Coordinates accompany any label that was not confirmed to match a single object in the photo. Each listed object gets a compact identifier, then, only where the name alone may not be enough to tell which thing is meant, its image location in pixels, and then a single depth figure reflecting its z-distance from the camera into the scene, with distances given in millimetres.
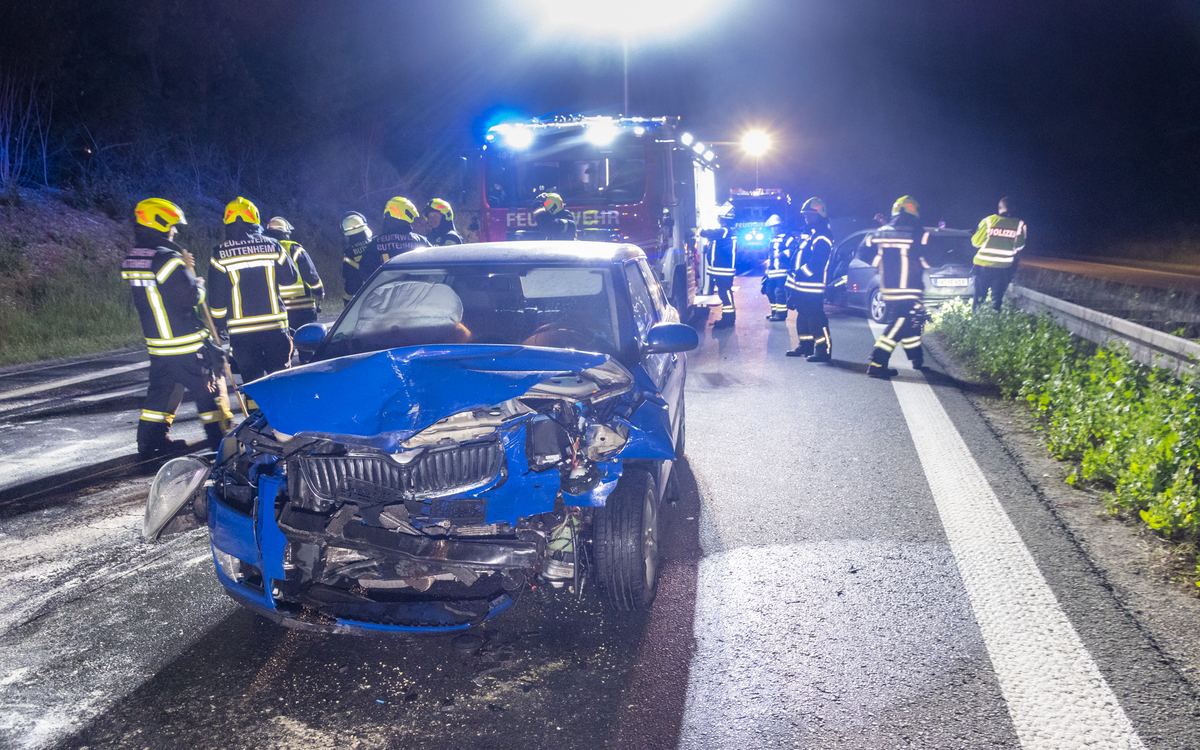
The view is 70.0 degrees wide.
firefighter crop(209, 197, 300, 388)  6812
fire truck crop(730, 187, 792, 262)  22938
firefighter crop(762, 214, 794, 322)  12562
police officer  11578
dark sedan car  13371
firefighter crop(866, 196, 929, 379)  9211
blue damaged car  3127
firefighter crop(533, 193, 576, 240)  10884
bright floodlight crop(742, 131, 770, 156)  29406
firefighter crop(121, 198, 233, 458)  6242
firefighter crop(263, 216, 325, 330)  8320
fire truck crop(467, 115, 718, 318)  11664
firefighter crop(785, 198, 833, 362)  10062
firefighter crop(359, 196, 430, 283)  8781
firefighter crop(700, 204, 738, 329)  13258
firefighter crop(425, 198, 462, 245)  10859
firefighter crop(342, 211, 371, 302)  9688
